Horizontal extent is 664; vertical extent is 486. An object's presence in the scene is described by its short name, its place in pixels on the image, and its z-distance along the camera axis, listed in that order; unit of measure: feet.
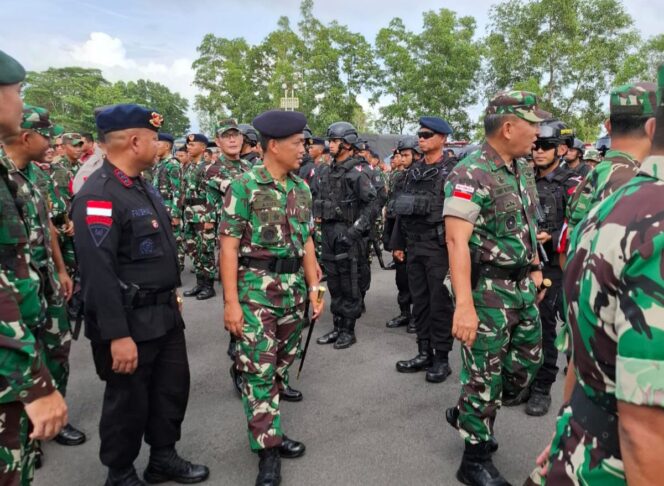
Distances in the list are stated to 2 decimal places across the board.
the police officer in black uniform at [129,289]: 7.48
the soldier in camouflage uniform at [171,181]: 26.00
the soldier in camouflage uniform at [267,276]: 9.05
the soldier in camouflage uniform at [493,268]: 8.45
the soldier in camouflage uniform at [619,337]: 2.82
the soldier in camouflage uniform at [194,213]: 22.54
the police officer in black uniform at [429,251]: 13.37
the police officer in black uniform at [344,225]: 16.22
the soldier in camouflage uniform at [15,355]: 4.86
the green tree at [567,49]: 73.20
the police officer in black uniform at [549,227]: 11.99
